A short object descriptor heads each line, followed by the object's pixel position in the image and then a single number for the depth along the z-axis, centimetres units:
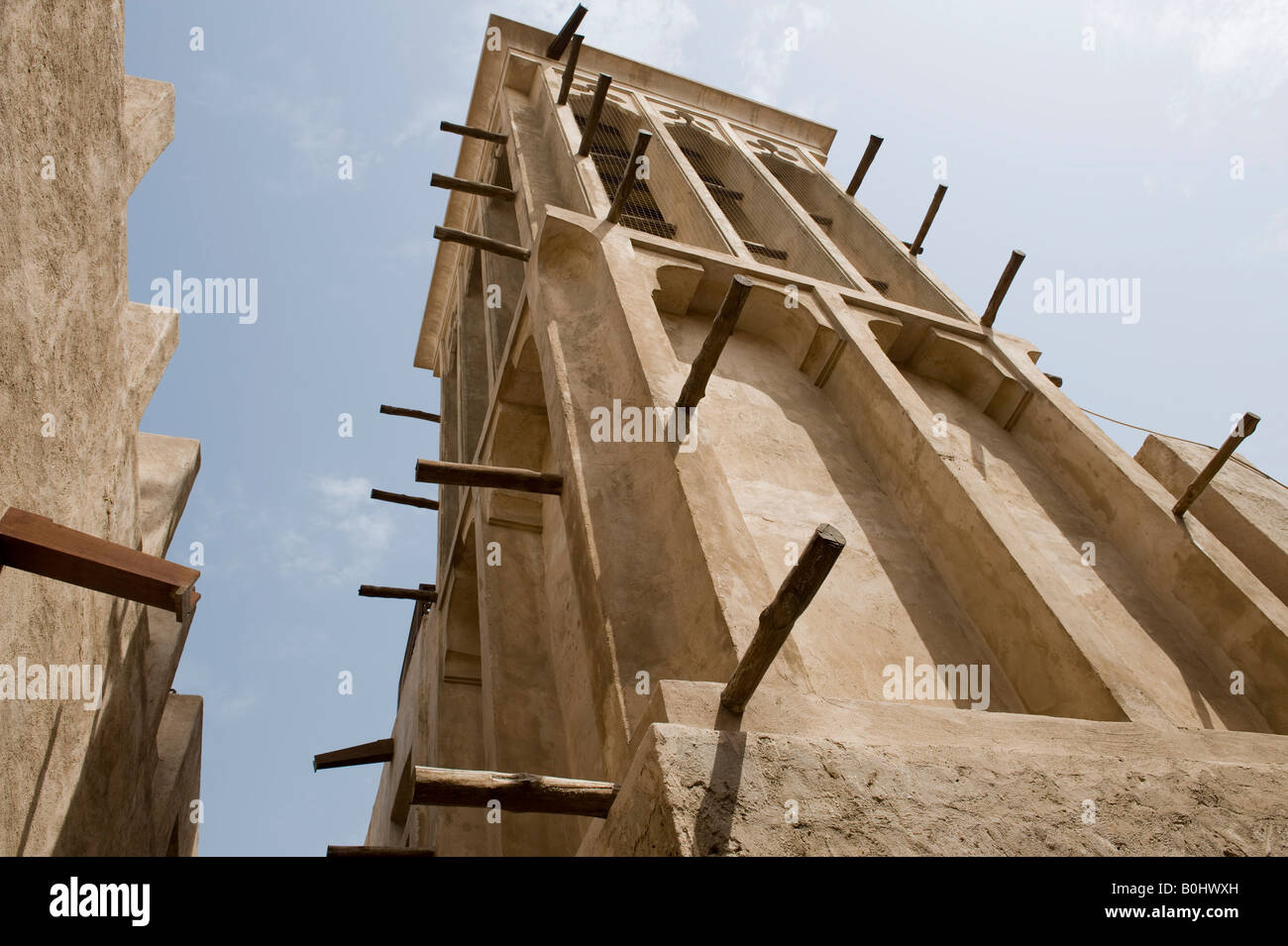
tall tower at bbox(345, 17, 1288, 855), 335
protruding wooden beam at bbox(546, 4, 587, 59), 1301
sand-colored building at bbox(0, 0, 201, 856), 346
